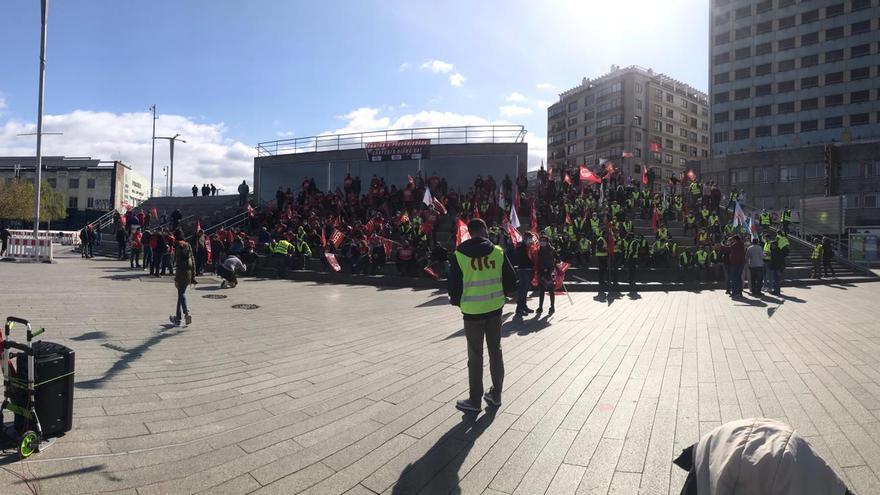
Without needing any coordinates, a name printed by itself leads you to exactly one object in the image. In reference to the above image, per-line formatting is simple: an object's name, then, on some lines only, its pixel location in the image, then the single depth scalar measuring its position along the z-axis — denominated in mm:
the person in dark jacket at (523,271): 10609
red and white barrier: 22266
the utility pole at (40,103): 20562
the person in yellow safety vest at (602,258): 15180
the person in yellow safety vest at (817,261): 19578
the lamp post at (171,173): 45188
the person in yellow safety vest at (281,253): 18688
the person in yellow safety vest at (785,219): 23172
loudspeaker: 3717
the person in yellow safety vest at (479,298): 4828
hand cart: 3592
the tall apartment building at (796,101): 47688
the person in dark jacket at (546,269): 10951
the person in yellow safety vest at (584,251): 17891
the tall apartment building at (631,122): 76062
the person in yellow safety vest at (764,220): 24312
